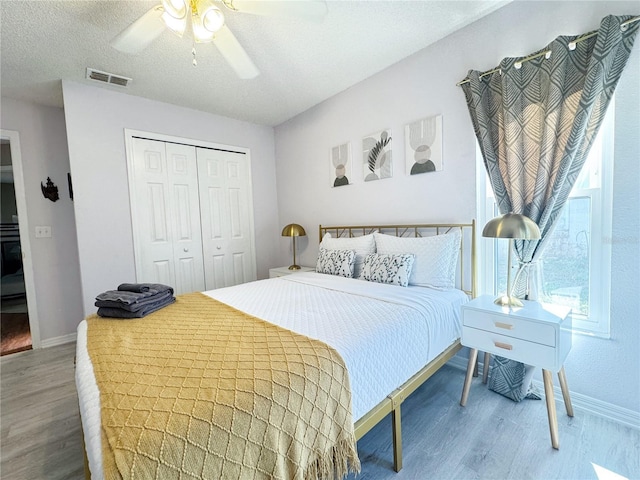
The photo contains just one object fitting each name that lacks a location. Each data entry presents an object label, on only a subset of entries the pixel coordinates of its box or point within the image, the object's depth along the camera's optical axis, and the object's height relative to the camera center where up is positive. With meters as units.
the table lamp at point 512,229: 1.51 -0.08
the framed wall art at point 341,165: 2.99 +0.62
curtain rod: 1.40 +0.96
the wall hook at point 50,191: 2.94 +0.44
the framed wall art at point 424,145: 2.26 +0.62
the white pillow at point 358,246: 2.54 -0.24
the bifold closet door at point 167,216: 2.95 +0.14
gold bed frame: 1.26 -0.52
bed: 1.15 -0.52
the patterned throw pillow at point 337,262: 2.50 -0.38
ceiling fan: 1.40 +1.11
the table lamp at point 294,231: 3.40 -0.10
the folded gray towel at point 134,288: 1.79 -0.39
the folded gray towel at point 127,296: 1.64 -0.41
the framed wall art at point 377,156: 2.61 +0.63
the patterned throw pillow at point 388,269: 2.10 -0.39
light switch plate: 2.94 +0.01
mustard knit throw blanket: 0.71 -0.53
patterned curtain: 1.46 +0.59
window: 1.59 -0.22
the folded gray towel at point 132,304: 1.63 -0.45
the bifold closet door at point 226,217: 3.41 +0.11
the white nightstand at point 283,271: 3.29 -0.58
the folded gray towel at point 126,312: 1.65 -0.50
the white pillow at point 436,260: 2.04 -0.32
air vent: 2.39 +1.37
